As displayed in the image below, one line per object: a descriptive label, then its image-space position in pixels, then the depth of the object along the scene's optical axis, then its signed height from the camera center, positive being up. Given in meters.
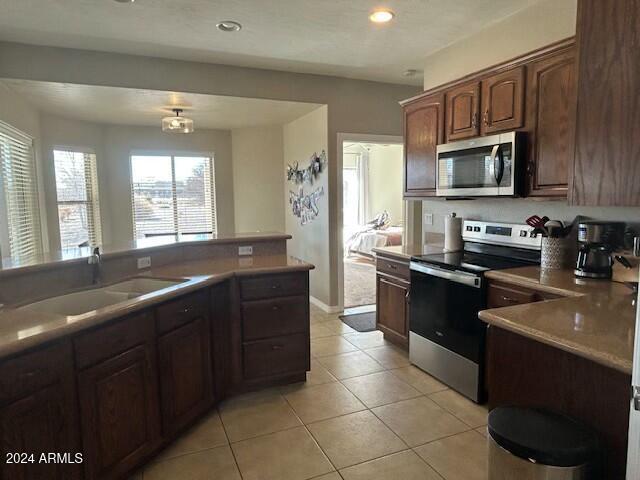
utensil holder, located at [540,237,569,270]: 2.53 -0.34
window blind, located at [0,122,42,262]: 3.53 +0.12
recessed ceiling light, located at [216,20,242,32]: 3.04 +1.36
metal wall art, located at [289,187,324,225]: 4.93 -0.01
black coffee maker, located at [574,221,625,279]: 2.25 -0.27
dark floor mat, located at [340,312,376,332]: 4.25 -1.30
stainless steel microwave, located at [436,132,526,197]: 2.63 +0.24
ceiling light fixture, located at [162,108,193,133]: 4.26 +0.85
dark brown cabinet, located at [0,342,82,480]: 1.39 -0.77
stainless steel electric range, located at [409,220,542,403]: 2.64 -0.68
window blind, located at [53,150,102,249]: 5.09 +0.13
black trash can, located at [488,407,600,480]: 1.25 -0.78
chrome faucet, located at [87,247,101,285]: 2.38 -0.37
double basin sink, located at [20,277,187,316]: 2.13 -0.51
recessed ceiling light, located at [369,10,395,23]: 2.90 +1.36
